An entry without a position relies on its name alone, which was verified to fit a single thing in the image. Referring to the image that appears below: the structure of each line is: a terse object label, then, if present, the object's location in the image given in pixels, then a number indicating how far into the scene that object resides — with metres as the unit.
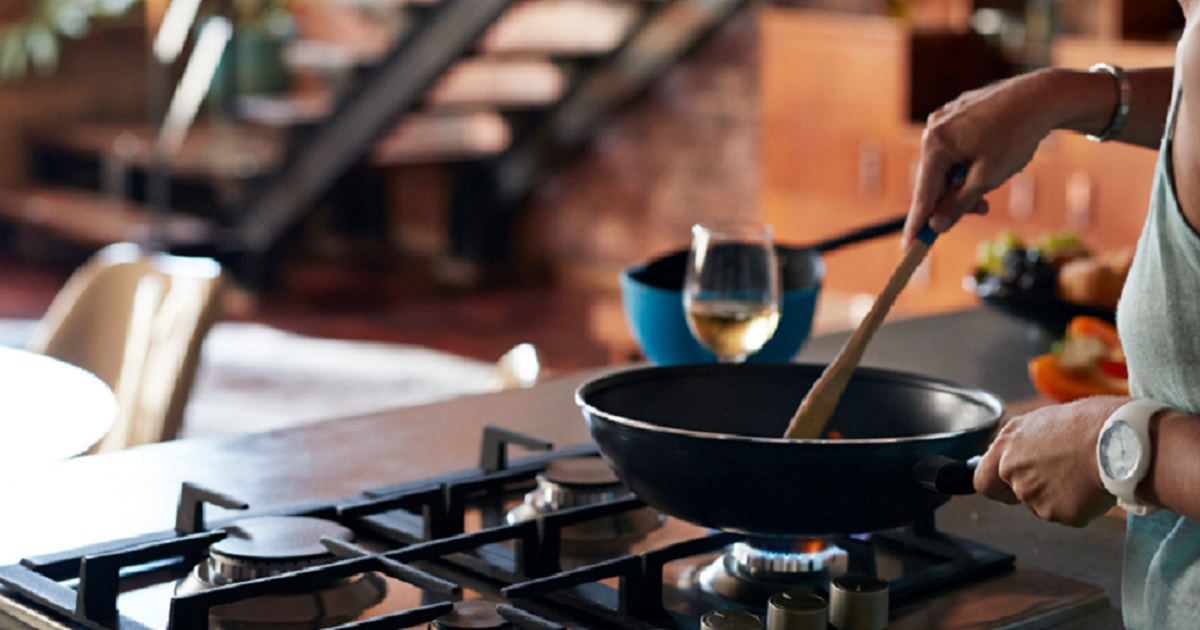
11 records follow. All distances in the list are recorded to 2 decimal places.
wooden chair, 3.69
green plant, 12.56
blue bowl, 2.83
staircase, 10.08
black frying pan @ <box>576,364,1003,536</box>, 2.20
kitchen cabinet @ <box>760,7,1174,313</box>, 7.53
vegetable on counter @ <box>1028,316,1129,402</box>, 2.80
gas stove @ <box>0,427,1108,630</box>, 2.21
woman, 2.07
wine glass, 2.69
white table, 2.89
